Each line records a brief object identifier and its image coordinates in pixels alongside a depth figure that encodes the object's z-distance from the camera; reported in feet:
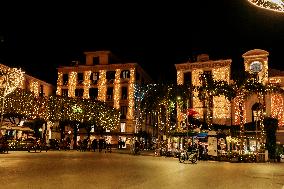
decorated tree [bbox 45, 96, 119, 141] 155.94
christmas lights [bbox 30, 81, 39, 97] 196.59
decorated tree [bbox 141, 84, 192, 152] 133.59
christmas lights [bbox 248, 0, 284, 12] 28.48
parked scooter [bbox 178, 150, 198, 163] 83.82
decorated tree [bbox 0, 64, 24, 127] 117.47
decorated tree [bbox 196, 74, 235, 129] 119.85
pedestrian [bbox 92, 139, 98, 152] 148.84
